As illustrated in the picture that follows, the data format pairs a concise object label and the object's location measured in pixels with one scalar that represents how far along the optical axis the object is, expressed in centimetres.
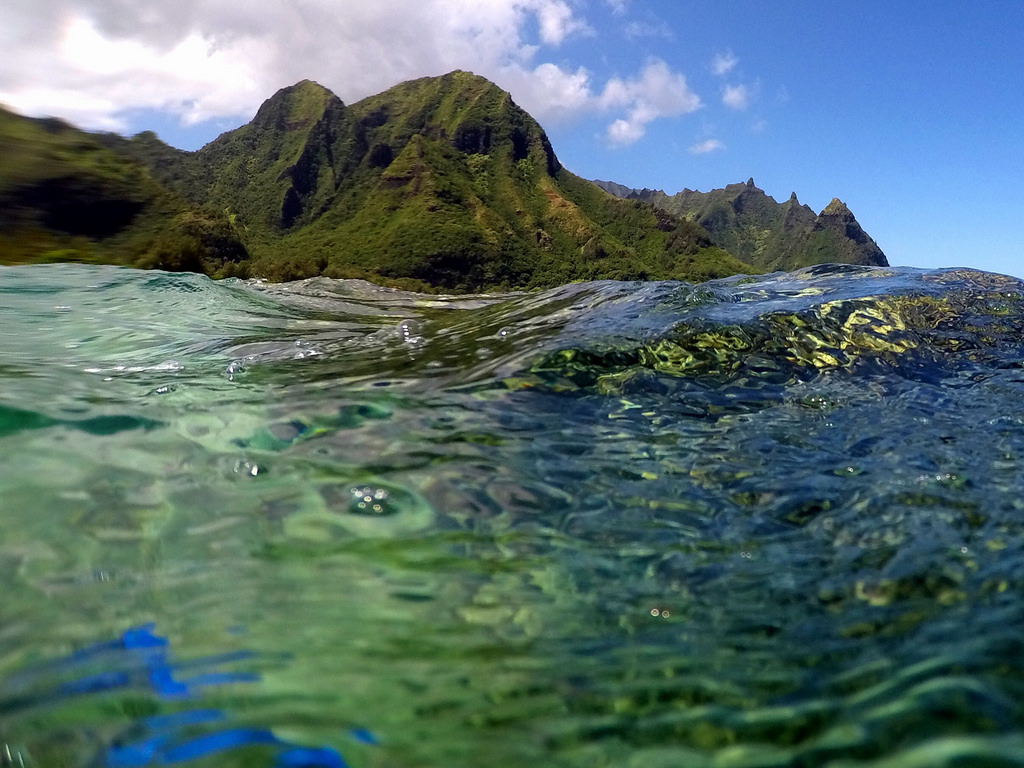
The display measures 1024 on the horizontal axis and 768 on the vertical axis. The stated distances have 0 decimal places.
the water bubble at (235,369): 538
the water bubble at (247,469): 337
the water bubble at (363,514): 289
